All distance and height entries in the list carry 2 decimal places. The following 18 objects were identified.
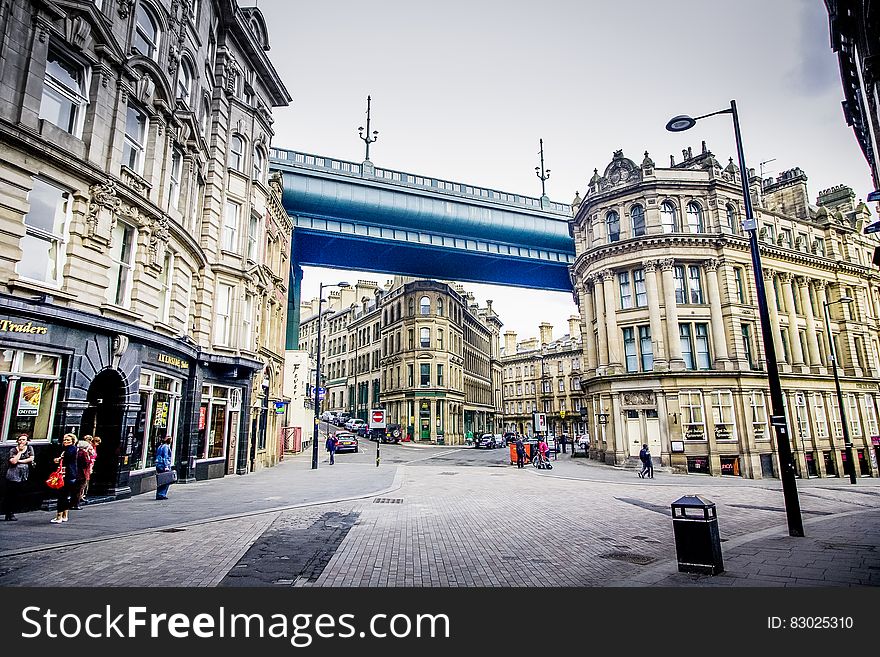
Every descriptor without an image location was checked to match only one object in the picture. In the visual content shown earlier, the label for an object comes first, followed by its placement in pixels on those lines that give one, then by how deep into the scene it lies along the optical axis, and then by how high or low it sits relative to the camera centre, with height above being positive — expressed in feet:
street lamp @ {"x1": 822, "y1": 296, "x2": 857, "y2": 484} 82.99 -3.43
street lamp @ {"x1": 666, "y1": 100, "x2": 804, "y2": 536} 33.47 +3.30
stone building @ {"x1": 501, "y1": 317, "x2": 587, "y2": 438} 274.57 +26.28
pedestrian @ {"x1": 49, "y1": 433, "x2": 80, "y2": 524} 34.55 -3.03
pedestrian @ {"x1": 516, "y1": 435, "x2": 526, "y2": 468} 98.58 -5.13
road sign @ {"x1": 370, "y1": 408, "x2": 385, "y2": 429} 180.65 +4.02
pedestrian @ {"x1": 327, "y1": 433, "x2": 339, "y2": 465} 91.32 -2.43
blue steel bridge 131.23 +57.36
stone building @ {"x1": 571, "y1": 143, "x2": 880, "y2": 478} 96.37 +20.16
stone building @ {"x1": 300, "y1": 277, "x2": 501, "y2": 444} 206.49 +33.44
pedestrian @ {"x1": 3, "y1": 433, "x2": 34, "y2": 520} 33.76 -2.34
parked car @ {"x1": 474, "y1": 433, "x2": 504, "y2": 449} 179.32 -4.68
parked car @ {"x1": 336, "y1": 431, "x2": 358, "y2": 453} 131.68 -3.22
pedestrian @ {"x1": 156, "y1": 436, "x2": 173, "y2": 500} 46.68 -2.79
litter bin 23.31 -5.38
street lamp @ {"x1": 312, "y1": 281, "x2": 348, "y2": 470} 84.58 +4.59
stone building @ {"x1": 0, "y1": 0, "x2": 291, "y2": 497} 37.58 +19.09
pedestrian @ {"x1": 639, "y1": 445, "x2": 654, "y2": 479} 82.21 -5.85
